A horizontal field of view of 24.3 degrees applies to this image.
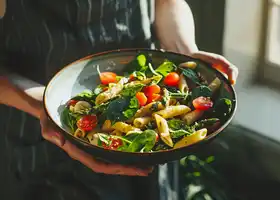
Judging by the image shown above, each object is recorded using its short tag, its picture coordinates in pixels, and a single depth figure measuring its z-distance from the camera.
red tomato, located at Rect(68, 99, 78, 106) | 1.06
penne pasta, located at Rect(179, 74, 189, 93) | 1.08
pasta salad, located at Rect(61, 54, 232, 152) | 0.96
